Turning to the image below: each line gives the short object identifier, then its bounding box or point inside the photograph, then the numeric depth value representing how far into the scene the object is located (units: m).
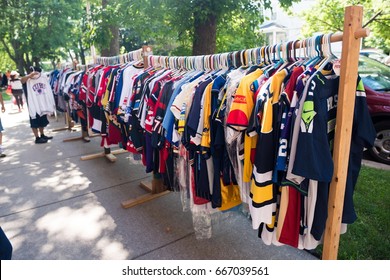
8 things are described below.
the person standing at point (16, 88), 11.04
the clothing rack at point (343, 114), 1.63
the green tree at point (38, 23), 10.23
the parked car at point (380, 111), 4.60
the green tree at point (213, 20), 4.70
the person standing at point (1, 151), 5.62
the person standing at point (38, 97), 6.12
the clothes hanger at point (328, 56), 1.78
